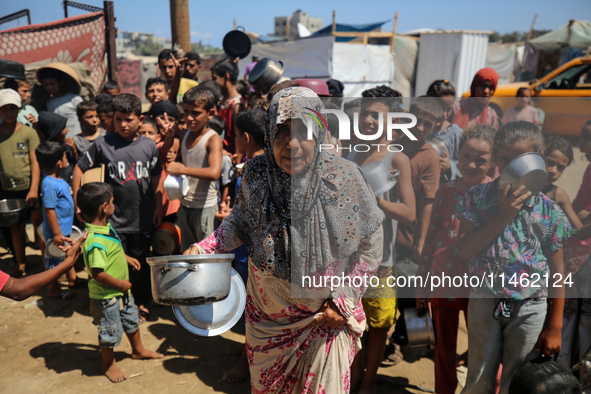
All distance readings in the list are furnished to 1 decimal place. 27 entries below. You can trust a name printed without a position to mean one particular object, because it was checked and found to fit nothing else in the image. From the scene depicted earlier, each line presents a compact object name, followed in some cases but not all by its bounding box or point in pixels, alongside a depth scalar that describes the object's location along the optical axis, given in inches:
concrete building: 2573.8
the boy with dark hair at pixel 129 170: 135.6
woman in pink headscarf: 171.6
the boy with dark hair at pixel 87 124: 169.0
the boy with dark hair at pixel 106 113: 170.0
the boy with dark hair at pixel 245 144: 109.6
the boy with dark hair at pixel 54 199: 145.6
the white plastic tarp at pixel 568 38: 684.7
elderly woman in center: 72.0
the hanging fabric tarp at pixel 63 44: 237.8
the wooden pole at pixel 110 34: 248.5
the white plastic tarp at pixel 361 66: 540.1
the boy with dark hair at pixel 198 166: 133.3
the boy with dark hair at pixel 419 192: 110.9
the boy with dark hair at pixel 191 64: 235.0
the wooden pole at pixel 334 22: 573.5
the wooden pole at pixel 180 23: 296.8
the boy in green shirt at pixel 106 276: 109.2
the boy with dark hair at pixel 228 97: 184.1
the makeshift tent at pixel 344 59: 539.8
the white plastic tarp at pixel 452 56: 603.5
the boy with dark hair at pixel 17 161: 169.3
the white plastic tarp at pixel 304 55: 541.0
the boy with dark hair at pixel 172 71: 206.5
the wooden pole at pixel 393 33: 588.9
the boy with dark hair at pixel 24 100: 191.2
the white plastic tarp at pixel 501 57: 767.7
